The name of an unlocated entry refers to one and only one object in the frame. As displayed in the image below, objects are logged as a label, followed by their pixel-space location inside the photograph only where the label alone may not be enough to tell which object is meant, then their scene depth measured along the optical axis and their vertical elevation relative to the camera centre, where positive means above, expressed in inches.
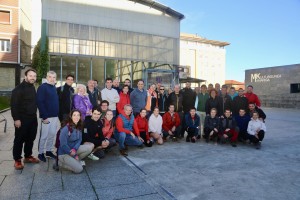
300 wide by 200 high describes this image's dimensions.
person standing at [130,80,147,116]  299.3 -2.0
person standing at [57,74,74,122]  240.5 -1.6
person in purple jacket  238.7 -5.2
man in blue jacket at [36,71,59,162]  205.2 -12.3
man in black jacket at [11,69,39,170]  191.0 -11.5
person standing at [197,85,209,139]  345.4 -4.9
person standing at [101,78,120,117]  282.4 +1.8
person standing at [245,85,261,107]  339.3 +1.0
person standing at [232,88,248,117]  321.8 -6.6
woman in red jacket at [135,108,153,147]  283.4 -31.0
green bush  729.1 -22.5
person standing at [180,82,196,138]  338.0 -2.3
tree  859.4 +106.0
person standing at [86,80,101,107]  269.4 +3.6
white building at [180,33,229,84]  2571.4 +412.3
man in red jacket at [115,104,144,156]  253.8 -33.3
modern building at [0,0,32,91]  1059.3 +216.8
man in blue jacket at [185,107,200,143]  314.3 -33.3
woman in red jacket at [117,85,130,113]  290.4 -2.6
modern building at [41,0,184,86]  888.9 +220.5
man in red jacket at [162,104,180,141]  313.9 -31.9
